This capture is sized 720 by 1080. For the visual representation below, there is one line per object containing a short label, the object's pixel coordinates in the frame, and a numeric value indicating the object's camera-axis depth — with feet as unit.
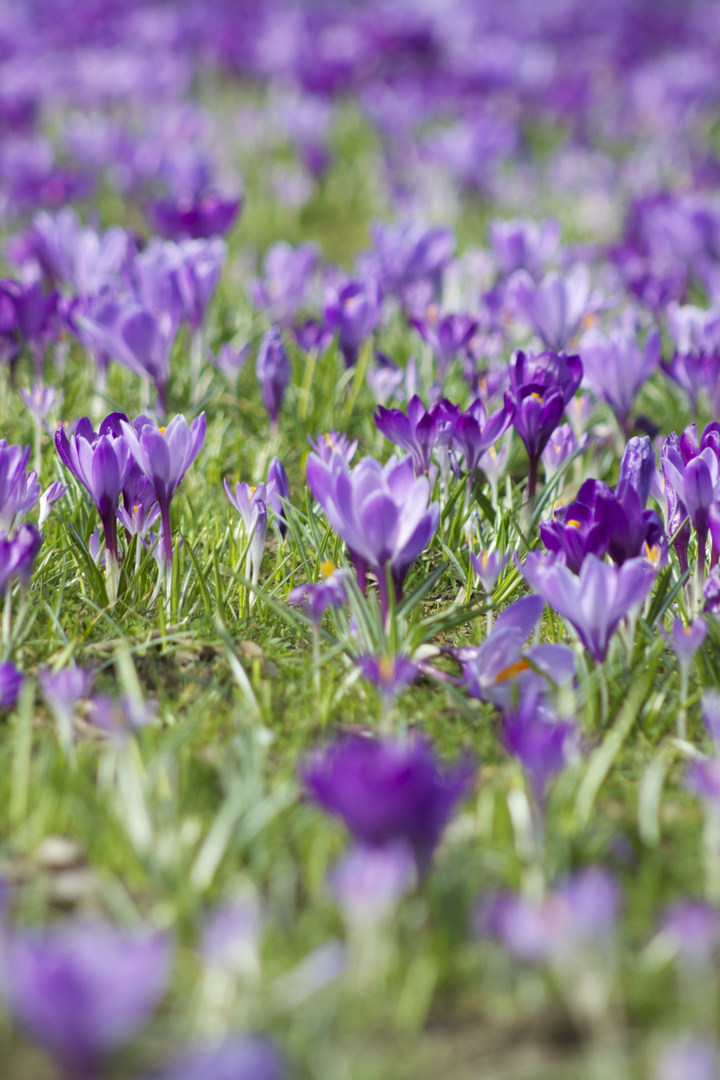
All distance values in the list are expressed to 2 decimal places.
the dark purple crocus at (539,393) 16.67
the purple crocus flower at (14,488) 14.14
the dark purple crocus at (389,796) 9.16
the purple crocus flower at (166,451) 14.55
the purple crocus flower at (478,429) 16.47
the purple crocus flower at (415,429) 16.44
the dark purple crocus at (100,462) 14.49
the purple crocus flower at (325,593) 13.34
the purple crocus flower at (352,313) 22.17
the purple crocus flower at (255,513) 15.52
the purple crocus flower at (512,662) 13.32
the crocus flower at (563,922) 8.64
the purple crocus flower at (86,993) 7.35
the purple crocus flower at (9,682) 12.80
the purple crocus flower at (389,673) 12.26
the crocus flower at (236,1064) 7.50
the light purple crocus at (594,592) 12.44
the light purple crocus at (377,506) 12.80
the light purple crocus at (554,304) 21.79
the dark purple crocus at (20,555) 13.05
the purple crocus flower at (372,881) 8.79
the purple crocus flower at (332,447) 15.58
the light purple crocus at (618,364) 19.20
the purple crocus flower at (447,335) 21.88
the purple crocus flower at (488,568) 14.66
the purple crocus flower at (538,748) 10.46
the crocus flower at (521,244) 28.40
